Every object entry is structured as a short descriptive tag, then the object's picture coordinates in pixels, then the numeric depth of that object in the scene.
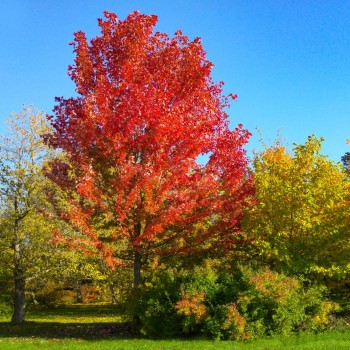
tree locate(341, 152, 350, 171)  68.28
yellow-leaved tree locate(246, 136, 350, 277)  15.21
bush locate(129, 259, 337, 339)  13.20
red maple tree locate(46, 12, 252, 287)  13.63
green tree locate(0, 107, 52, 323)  22.23
